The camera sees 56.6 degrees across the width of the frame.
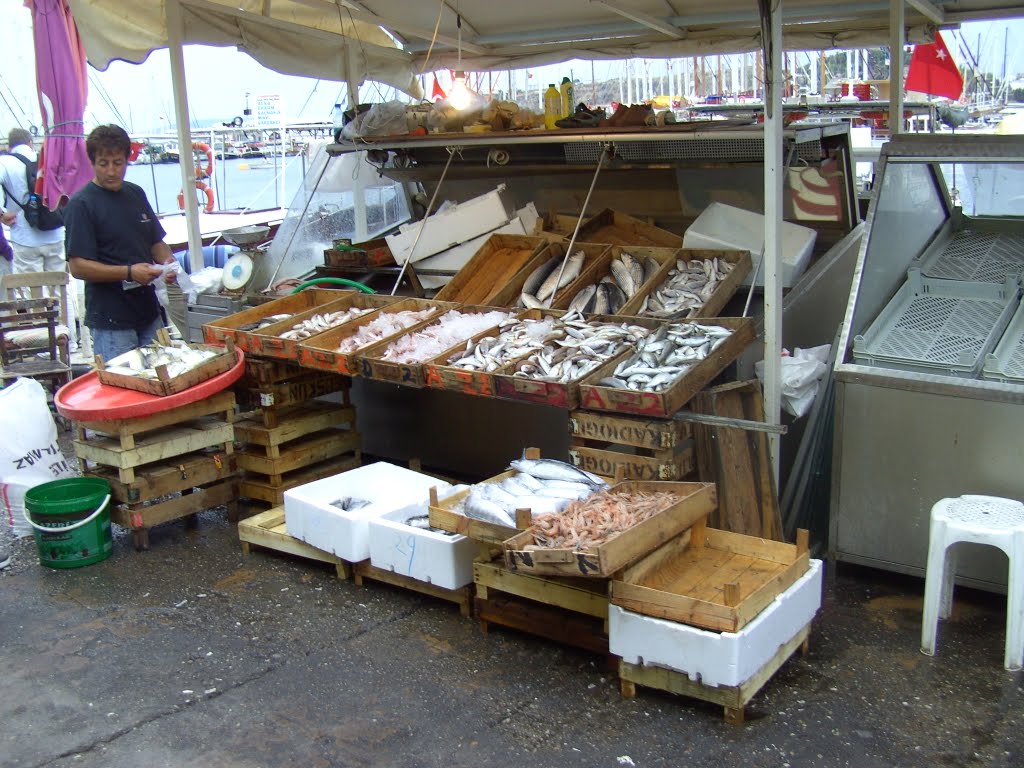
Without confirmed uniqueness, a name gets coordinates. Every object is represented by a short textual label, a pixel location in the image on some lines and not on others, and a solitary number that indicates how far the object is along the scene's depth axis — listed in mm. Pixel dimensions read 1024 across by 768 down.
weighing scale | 8250
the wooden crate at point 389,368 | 5566
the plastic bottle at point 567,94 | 7480
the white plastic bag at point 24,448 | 6094
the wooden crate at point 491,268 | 6832
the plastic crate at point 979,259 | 5348
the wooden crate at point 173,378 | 5742
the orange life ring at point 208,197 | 19900
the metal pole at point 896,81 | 7155
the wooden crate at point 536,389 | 4898
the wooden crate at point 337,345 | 5836
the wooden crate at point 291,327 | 6180
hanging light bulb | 7391
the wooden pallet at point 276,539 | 5492
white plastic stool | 4086
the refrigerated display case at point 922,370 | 4652
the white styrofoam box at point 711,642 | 3805
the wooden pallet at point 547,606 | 4383
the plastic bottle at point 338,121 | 8031
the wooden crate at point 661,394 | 4637
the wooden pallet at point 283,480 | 6398
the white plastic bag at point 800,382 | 5379
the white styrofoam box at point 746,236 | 6250
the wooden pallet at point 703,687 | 3893
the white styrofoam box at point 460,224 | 7410
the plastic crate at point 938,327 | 4824
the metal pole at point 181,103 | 7797
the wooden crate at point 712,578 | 3859
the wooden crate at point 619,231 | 7031
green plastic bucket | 5656
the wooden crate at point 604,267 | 6262
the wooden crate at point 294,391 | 6336
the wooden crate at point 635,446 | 4746
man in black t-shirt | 6434
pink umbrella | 9141
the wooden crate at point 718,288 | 5742
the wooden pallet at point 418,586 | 4965
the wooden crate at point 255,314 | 6445
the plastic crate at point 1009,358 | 4594
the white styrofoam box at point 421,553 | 4840
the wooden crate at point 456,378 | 5230
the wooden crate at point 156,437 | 5793
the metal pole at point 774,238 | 4836
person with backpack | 11102
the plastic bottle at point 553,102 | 7500
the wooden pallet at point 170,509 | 5914
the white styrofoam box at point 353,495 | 5238
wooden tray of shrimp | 3842
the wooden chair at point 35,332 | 8641
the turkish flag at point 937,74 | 9922
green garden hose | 7355
